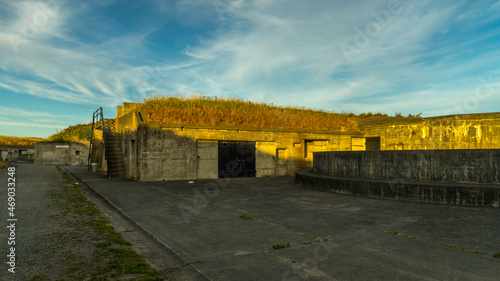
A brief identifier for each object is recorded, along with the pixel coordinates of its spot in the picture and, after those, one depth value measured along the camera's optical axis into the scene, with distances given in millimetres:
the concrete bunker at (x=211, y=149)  14758
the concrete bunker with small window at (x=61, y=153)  35812
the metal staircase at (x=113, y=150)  17266
